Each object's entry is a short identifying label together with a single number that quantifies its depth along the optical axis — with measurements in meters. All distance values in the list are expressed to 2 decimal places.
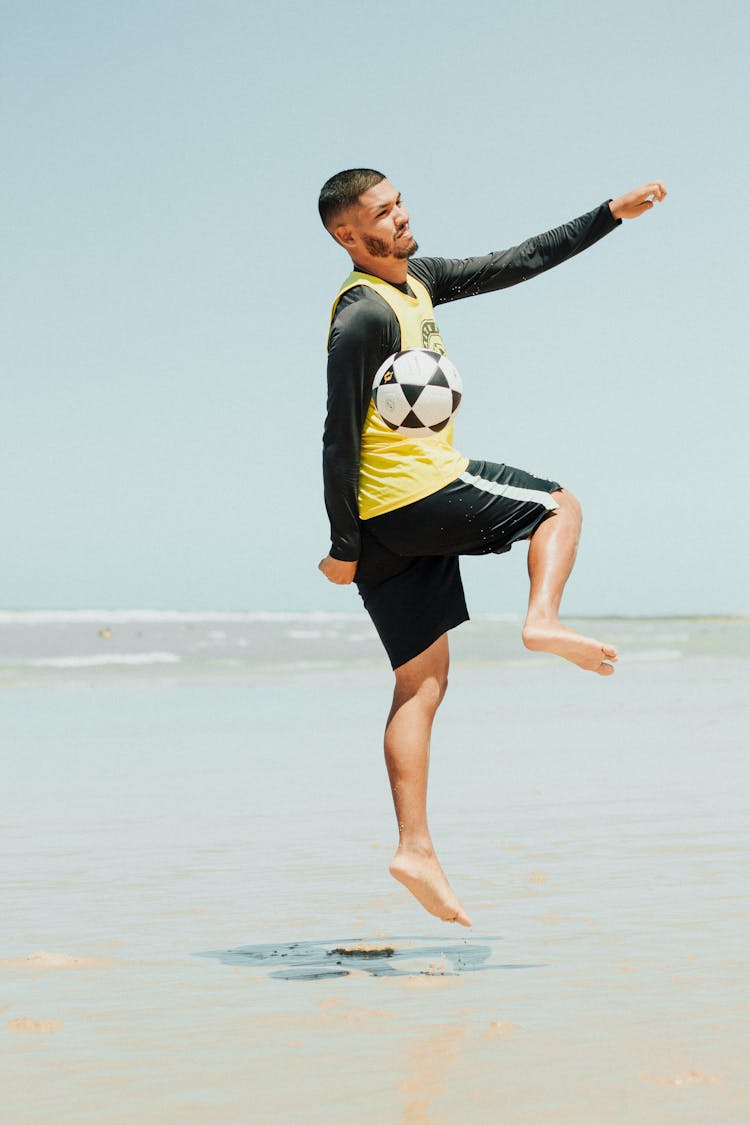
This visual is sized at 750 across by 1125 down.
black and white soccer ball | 3.78
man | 3.80
